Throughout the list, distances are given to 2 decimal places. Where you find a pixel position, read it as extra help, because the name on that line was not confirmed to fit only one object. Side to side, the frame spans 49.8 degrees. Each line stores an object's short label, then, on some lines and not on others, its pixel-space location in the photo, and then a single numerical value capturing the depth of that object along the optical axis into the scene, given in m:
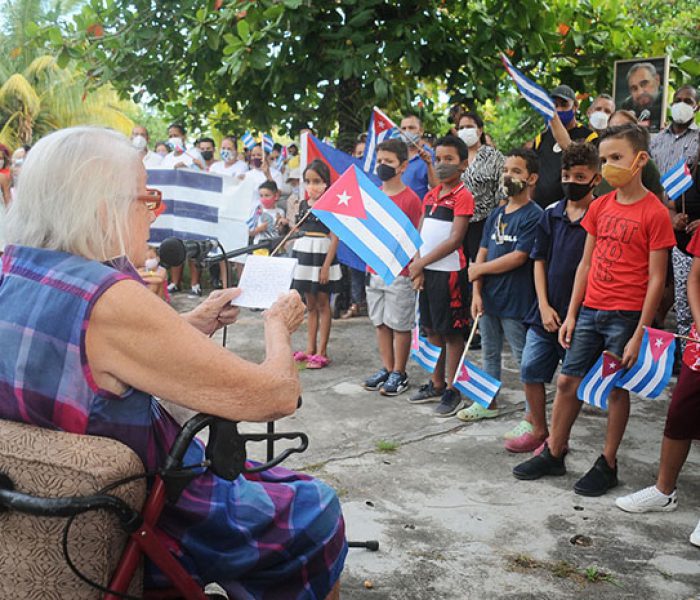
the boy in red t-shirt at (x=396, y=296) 5.51
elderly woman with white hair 1.74
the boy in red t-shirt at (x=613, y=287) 3.61
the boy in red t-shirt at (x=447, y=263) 5.17
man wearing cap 5.89
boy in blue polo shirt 4.03
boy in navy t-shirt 4.58
